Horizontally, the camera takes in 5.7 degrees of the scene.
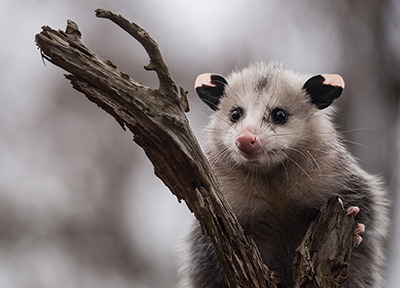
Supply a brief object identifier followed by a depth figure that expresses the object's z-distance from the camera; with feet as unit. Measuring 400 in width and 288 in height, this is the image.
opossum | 9.37
